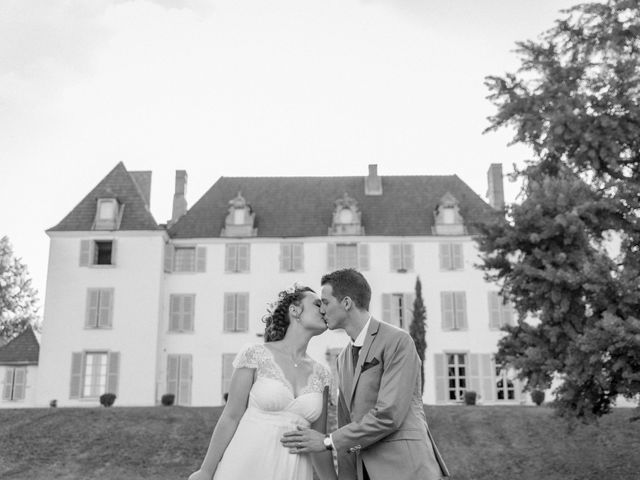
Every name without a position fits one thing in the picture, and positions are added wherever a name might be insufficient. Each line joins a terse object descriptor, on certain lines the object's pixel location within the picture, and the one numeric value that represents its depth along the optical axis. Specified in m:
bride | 5.27
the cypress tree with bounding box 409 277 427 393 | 32.72
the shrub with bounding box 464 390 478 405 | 31.38
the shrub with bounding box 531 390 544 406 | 29.45
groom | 4.69
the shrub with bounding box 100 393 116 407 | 31.11
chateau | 33.28
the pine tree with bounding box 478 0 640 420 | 13.32
